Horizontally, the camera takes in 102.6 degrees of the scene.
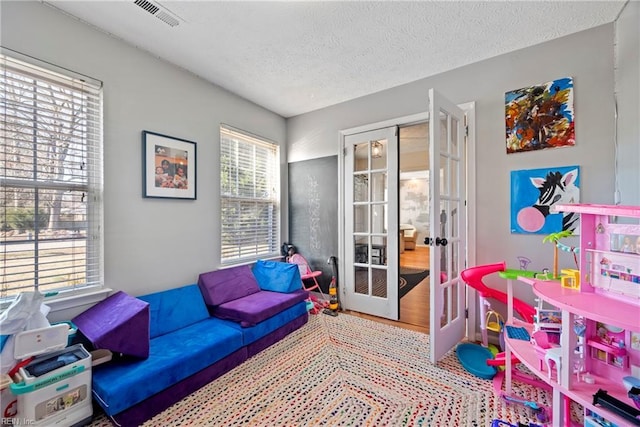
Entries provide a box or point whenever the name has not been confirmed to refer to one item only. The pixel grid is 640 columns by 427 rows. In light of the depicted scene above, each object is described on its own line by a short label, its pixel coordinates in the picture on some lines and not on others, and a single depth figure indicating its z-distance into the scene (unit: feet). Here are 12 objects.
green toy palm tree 5.44
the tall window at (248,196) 10.01
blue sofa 4.99
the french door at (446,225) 6.93
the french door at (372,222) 9.89
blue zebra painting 6.89
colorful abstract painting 6.97
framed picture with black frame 7.45
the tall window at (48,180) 5.41
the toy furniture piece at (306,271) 11.32
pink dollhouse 3.64
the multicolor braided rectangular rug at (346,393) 5.18
